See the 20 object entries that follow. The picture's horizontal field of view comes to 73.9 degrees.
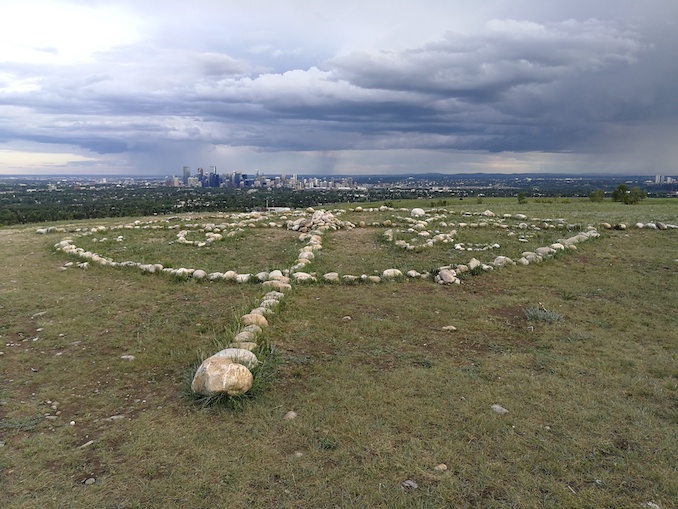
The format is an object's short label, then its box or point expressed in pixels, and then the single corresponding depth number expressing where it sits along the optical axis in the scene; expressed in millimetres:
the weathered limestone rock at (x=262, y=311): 8978
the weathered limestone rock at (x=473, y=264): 12773
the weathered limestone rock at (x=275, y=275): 11773
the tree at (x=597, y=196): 39969
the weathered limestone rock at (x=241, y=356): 6520
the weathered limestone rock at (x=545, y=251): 14430
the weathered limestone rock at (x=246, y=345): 7219
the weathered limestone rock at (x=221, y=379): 5910
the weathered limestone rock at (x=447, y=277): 11875
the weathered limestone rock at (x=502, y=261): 13320
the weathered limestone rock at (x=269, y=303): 9438
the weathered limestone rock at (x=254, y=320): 8516
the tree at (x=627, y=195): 39403
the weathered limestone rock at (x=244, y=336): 7594
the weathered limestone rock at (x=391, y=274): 12238
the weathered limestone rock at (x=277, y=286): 10844
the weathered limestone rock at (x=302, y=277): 11805
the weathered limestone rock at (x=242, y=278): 12141
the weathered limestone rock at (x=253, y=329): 7992
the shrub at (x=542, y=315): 9016
